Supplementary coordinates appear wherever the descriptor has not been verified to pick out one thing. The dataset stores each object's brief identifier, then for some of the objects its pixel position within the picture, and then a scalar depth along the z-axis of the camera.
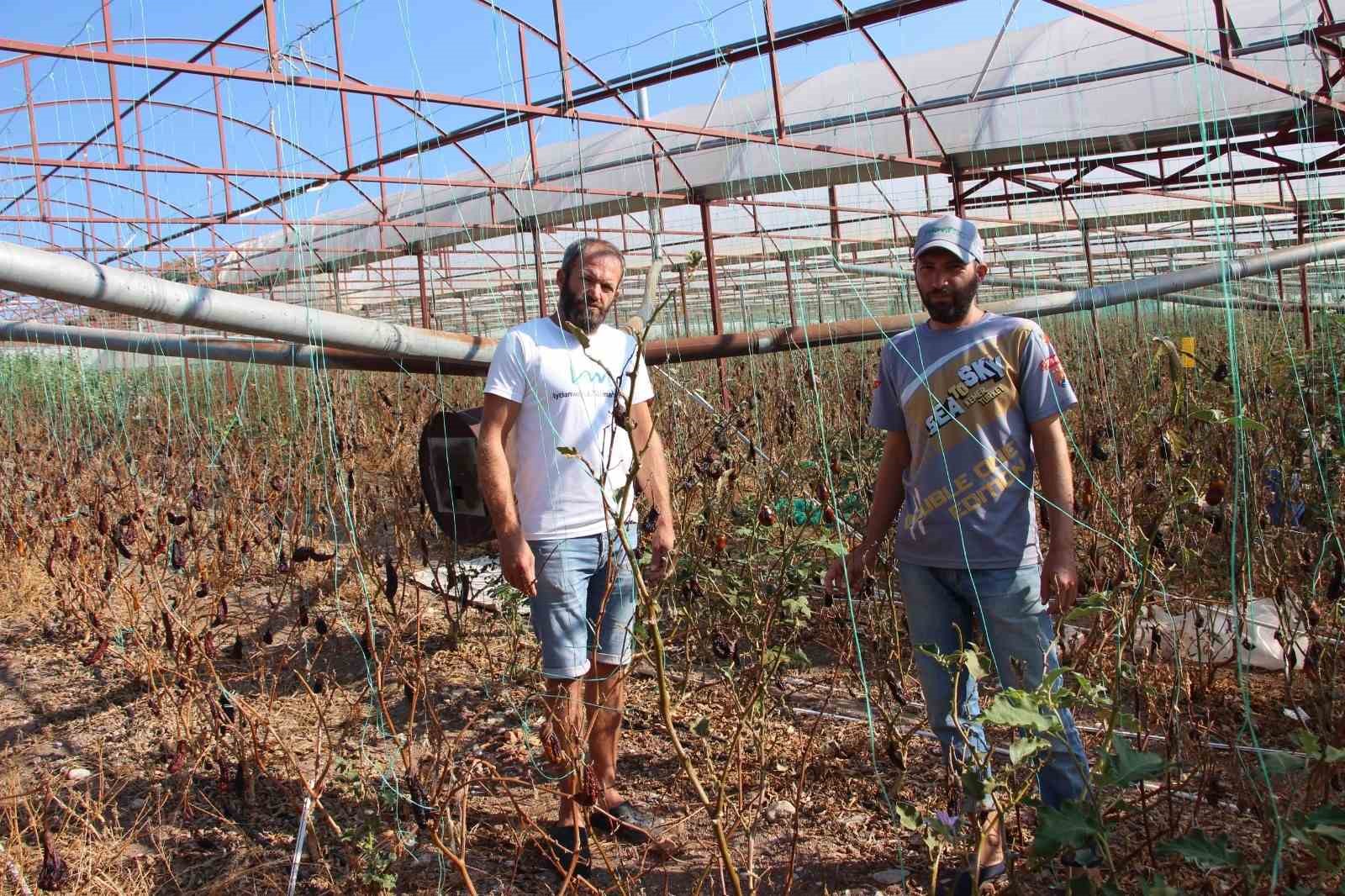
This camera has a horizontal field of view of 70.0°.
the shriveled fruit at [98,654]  2.44
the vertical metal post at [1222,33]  4.55
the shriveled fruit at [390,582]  1.94
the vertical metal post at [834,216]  7.54
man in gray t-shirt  1.72
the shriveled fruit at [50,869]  1.47
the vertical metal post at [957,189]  7.15
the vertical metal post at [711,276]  6.07
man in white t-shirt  1.99
